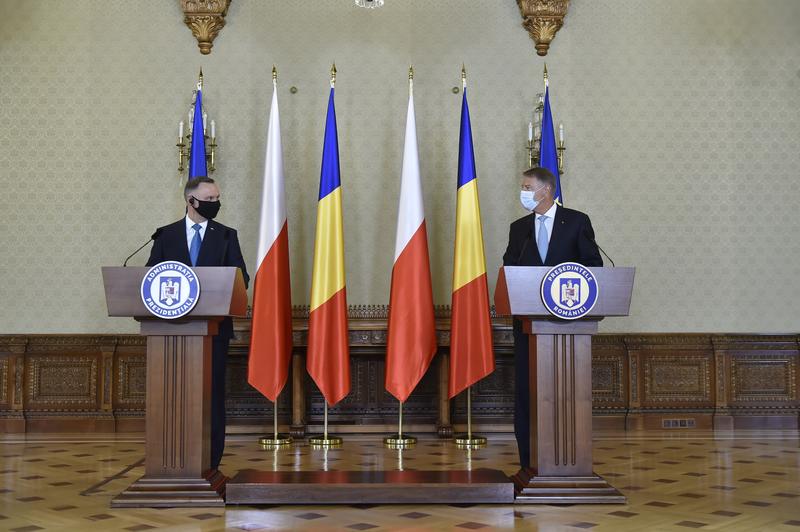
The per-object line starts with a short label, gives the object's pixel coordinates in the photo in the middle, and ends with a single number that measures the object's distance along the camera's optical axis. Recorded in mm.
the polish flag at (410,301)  7266
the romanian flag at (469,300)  7168
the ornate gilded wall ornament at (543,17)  8242
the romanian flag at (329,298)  7273
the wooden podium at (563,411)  4648
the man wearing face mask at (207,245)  5059
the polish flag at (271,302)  7152
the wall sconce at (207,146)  8117
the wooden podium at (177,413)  4621
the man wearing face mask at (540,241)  4914
